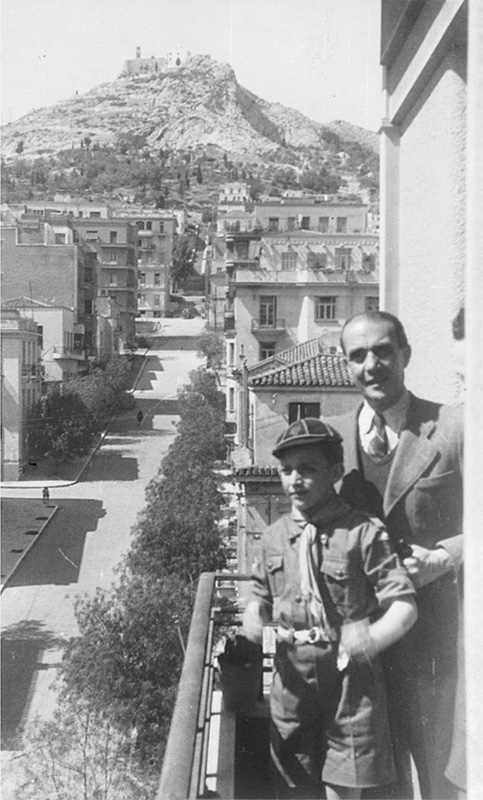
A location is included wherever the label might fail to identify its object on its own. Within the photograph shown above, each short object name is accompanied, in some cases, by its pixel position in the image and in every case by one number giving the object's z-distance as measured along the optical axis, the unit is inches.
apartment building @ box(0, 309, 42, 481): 650.8
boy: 88.8
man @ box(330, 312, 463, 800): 95.0
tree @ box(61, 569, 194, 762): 406.0
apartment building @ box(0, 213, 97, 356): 1055.0
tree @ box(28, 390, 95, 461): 668.2
